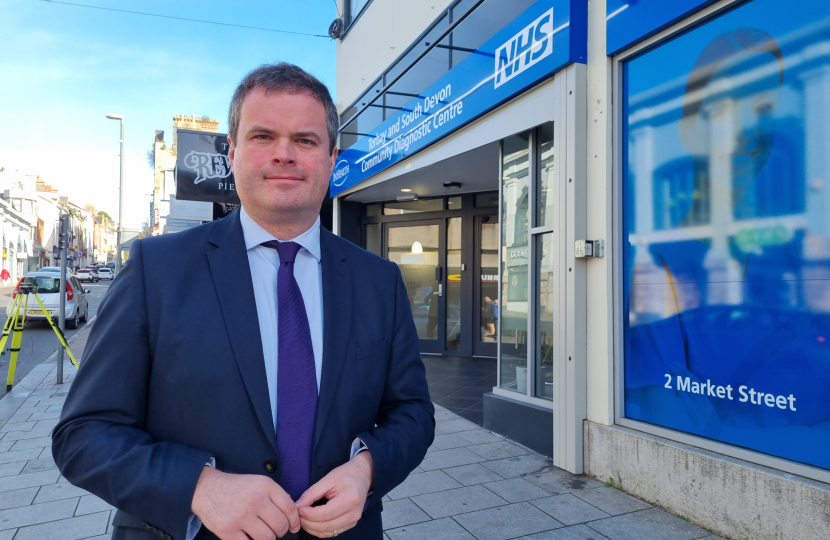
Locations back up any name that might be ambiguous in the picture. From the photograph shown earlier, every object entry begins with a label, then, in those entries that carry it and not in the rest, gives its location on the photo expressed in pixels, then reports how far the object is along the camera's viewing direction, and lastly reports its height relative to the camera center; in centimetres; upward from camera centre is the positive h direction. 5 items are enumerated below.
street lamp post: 2496 +450
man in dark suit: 103 -20
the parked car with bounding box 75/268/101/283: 4488 +71
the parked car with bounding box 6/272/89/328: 1415 -39
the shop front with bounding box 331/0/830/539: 278 +31
